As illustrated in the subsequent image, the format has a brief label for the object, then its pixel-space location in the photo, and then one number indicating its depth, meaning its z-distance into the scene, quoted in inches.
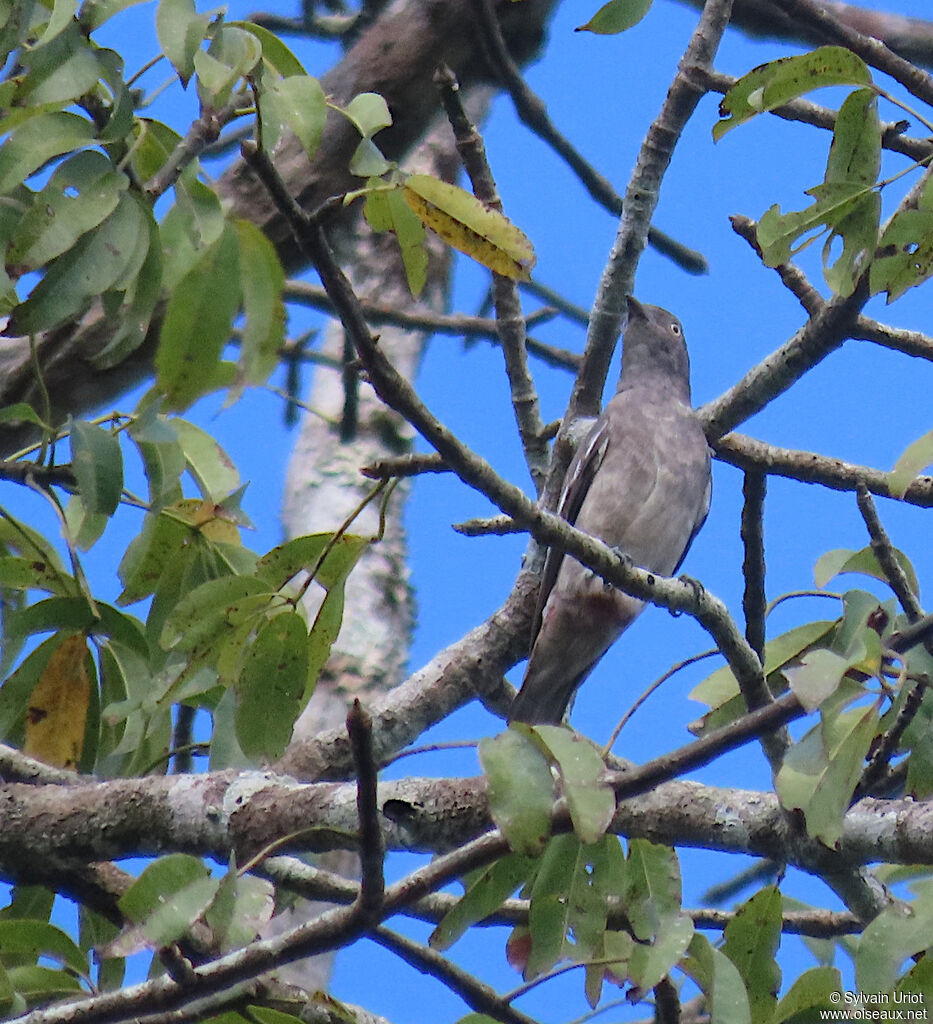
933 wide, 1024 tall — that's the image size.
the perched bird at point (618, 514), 363.3
